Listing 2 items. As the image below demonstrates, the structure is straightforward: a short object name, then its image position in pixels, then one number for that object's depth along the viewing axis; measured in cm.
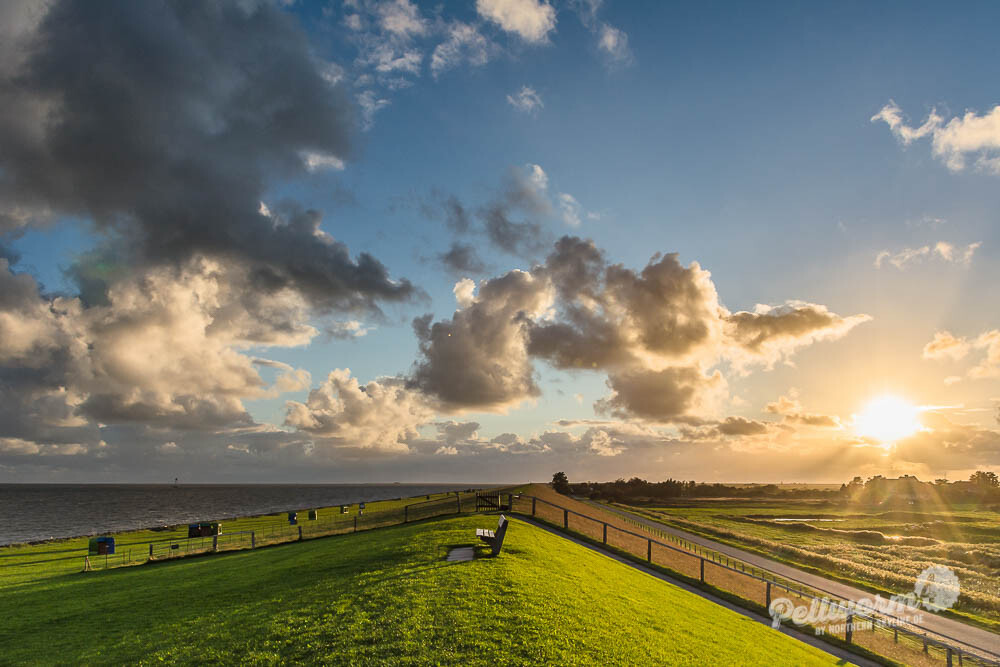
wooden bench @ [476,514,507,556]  1912
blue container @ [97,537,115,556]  4141
